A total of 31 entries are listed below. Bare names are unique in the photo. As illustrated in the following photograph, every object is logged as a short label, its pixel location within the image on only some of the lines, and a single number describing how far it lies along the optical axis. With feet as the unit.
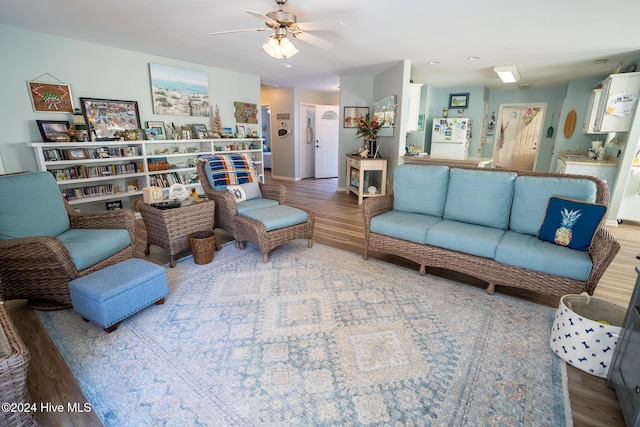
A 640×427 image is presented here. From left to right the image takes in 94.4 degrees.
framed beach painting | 15.43
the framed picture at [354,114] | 21.08
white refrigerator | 22.94
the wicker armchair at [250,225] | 9.61
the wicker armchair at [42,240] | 6.50
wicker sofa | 6.82
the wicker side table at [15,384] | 3.73
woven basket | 9.25
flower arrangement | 17.74
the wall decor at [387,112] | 17.20
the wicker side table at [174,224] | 9.16
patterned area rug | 4.55
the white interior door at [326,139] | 27.32
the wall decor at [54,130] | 11.94
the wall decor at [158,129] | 15.37
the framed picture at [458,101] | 24.36
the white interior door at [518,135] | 25.55
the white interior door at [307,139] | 26.37
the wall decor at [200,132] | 17.27
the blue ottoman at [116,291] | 5.98
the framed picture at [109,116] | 13.28
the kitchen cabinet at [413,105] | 17.93
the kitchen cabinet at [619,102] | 13.26
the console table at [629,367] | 4.13
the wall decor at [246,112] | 19.48
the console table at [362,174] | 17.63
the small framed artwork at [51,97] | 11.84
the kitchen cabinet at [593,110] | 15.72
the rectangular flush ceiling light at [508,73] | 16.61
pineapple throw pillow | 6.78
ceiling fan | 8.26
